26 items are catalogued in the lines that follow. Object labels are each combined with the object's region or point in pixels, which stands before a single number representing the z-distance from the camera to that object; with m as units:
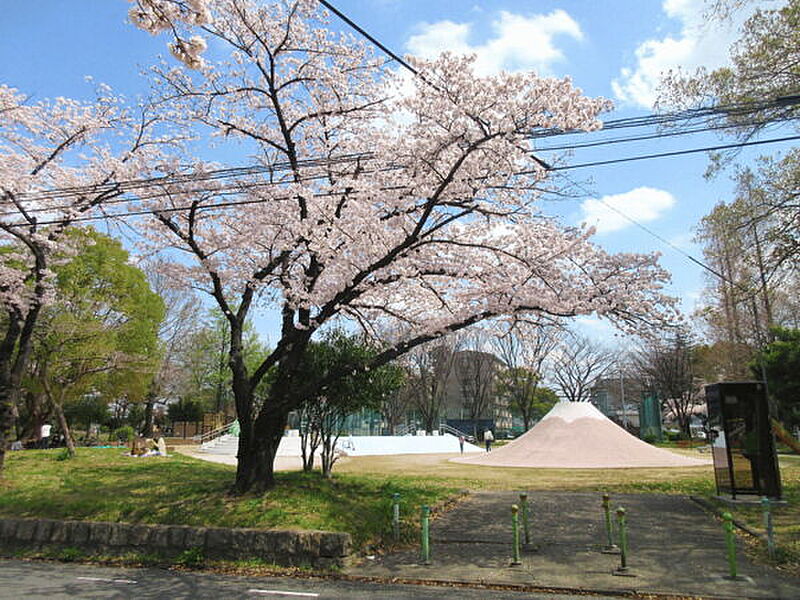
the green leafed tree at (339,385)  12.29
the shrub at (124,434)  36.33
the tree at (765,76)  10.22
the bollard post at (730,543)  6.67
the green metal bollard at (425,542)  7.76
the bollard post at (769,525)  7.36
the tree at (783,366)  22.38
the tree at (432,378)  45.03
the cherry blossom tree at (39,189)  12.73
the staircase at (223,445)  32.29
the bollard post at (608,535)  7.86
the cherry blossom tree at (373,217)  8.16
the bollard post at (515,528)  7.44
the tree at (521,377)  44.69
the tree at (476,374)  49.53
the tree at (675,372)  44.09
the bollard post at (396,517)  8.96
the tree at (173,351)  37.84
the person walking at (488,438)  35.12
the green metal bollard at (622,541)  7.00
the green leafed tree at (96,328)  20.39
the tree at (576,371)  47.94
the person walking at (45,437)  26.75
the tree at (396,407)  48.03
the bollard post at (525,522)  8.38
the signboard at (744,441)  11.68
